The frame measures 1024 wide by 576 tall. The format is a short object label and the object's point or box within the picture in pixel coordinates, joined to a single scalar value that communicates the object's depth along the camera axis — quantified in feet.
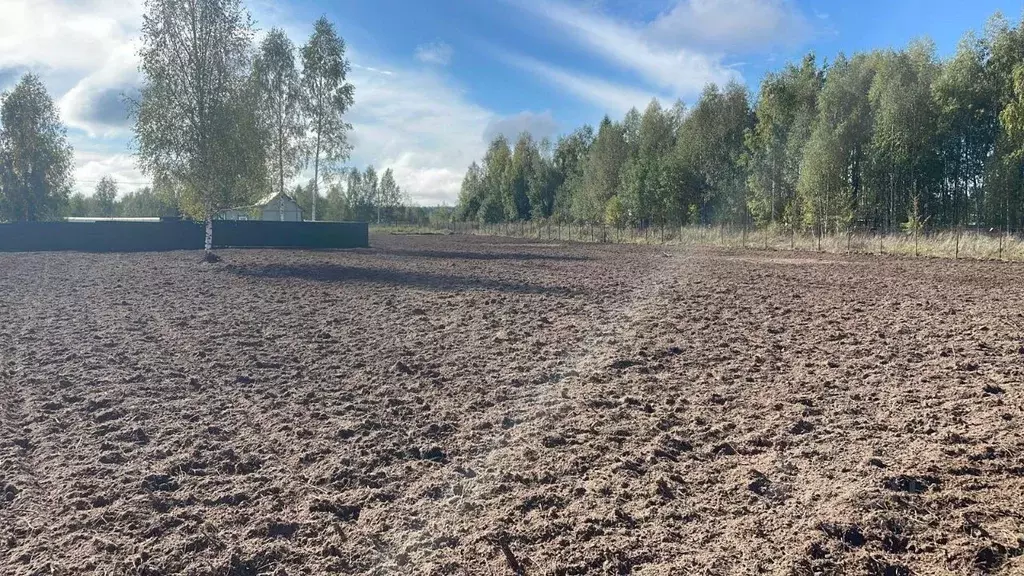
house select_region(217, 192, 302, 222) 128.16
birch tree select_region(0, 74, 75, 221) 132.16
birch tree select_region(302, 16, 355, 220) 108.06
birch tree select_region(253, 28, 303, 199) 106.11
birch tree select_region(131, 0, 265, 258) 65.57
